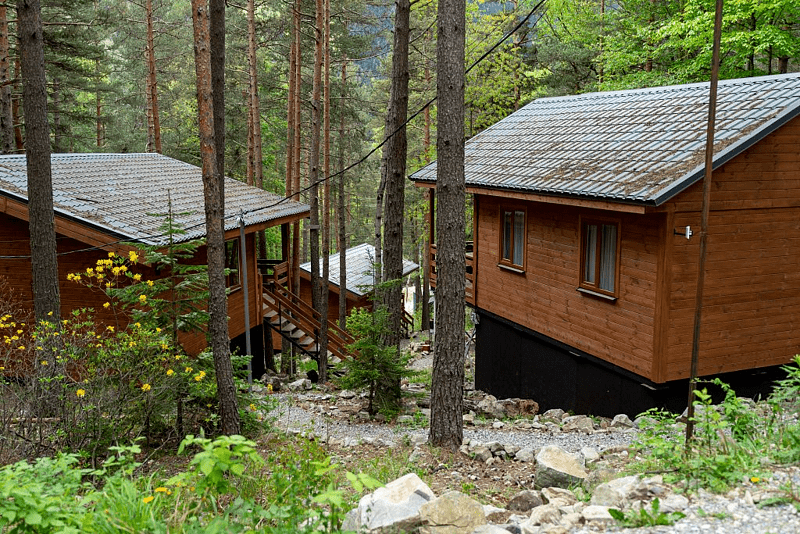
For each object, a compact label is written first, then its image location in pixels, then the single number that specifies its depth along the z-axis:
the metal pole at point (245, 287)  11.01
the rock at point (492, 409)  12.29
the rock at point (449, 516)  4.87
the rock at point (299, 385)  15.11
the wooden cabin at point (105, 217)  11.20
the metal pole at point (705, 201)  5.84
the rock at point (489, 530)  4.81
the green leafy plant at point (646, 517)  4.57
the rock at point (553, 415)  11.80
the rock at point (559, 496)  6.13
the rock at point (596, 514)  4.79
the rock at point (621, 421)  10.53
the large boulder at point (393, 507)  4.80
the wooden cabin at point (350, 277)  26.15
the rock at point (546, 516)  5.23
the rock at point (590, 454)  8.30
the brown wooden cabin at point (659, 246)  9.93
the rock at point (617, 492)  5.09
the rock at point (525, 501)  6.38
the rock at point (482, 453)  8.80
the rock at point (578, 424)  10.55
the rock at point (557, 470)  7.17
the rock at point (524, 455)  8.77
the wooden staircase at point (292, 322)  17.16
